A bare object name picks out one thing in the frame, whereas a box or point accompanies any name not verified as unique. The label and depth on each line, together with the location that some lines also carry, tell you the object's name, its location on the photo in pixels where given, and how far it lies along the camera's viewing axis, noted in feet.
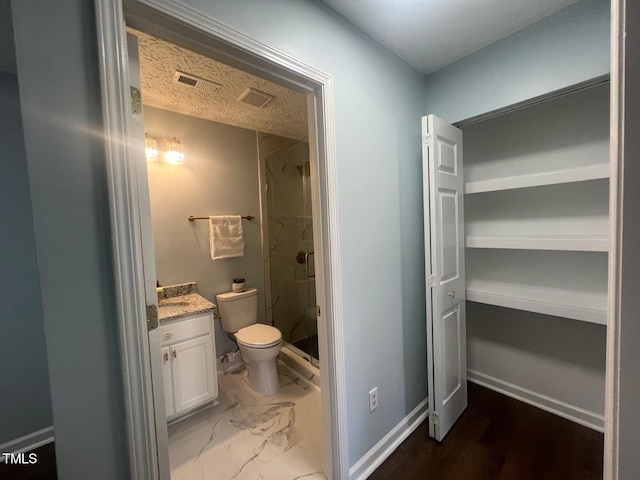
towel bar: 7.66
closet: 5.16
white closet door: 5.02
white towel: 7.95
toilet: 6.83
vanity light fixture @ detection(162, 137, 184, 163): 7.07
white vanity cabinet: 5.68
